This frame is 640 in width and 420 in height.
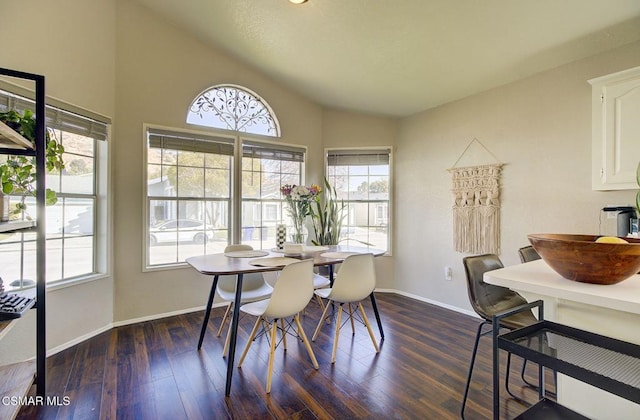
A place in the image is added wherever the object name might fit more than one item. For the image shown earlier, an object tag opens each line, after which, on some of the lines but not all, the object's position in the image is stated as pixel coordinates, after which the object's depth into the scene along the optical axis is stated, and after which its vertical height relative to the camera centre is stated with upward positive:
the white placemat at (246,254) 2.63 -0.41
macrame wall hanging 3.18 +0.01
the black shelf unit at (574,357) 0.75 -0.41
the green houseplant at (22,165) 1.60 +0.25
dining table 2.00 -0.42
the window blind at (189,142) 3.24 +0.74
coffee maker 2.19 -0.07
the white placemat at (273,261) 2.25 -0.42
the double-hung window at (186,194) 3.27 +0.15
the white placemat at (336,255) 2.68 -0.42
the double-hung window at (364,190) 4.34 +0.27
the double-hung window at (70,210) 2.27 -0.03
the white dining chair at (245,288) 2.55 -0.73
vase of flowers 2.84 +0.08
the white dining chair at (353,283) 2.39 -0.60
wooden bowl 0.88 -0.15
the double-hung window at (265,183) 3.86 +0.32
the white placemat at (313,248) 2.97 -0.40
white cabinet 2.12 +0.59
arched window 3.54 +1.19
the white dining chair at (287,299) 2.03 -0.64
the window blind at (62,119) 2.13 +0.73
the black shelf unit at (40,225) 1.64 -0.10
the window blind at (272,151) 3.83 +0.75
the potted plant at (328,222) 4.03 -0.19
